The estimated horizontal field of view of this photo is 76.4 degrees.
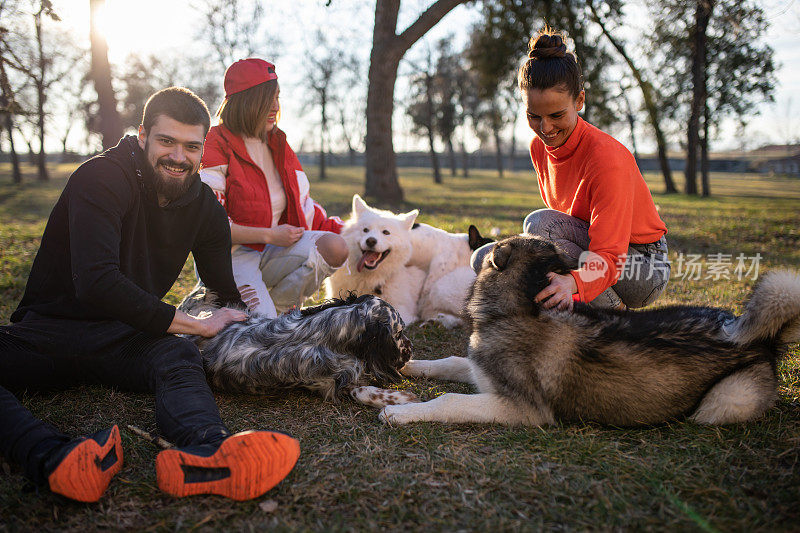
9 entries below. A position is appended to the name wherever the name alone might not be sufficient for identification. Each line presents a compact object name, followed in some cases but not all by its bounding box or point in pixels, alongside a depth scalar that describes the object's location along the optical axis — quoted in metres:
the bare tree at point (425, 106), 34.38
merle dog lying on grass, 3.21
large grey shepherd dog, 2.75
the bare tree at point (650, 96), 20.88
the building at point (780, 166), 55.29
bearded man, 2.15
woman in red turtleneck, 3.26
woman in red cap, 4.59
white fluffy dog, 5.47
